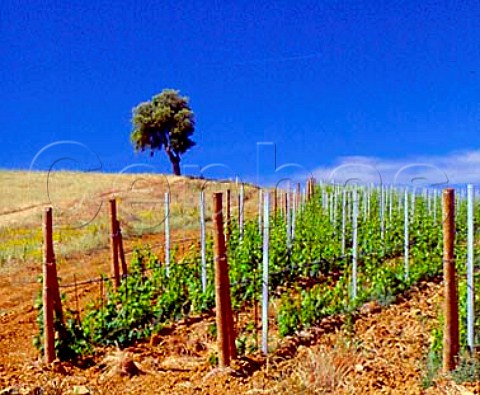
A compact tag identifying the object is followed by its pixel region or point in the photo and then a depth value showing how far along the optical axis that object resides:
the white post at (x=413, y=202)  14.36
